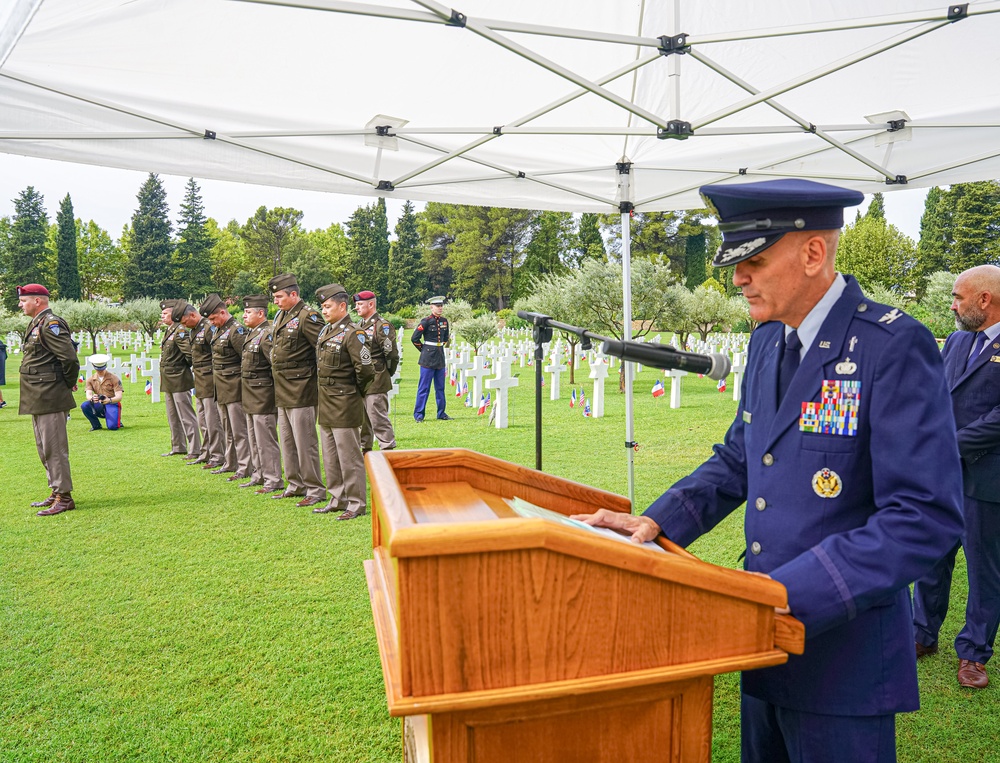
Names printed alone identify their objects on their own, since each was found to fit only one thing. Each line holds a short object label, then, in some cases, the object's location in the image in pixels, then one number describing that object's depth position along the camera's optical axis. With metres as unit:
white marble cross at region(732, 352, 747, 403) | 13.65
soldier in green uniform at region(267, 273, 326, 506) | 6.61
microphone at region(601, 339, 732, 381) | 1.44
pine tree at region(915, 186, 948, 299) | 42.59
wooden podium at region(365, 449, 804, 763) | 0.95
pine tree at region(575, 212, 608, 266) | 49.59
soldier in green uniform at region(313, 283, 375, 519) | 6.19
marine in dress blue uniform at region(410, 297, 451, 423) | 11.94
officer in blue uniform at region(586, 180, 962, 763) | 1.15
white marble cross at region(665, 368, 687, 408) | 13.00
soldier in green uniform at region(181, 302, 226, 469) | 8.39
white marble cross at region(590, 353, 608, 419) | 12.24
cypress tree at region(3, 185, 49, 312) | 49.84
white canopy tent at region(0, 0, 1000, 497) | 3.34
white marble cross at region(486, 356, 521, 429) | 10.83
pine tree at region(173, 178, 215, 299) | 53.41
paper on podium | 1.28
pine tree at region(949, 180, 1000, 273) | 39.97
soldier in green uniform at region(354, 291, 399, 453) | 7.52
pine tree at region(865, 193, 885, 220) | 46.32
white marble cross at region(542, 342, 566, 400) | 14.54
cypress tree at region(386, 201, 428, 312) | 58.07
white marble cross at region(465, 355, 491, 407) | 13.52
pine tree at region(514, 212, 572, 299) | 51.27
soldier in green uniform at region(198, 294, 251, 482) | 7.73
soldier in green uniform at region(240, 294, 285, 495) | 7.12
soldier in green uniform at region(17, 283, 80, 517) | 6.03
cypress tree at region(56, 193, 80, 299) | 46.81
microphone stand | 2.26
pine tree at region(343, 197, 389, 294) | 55.09
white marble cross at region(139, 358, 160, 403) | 14.61
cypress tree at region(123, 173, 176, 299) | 51.66
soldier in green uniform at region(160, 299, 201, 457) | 8.86
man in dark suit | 3.21
